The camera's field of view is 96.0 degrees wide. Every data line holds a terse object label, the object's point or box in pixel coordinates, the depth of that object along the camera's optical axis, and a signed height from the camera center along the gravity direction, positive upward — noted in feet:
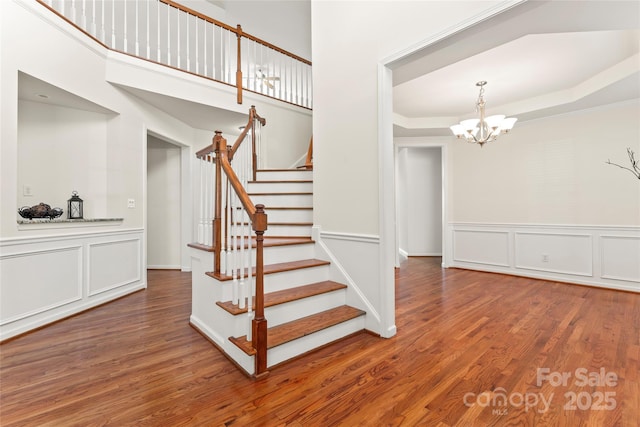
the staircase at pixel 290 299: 6.48 -2.19
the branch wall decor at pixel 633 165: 12.08 +1.97
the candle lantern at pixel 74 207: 10.77 +0.30
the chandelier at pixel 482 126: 11.66 +3.60
